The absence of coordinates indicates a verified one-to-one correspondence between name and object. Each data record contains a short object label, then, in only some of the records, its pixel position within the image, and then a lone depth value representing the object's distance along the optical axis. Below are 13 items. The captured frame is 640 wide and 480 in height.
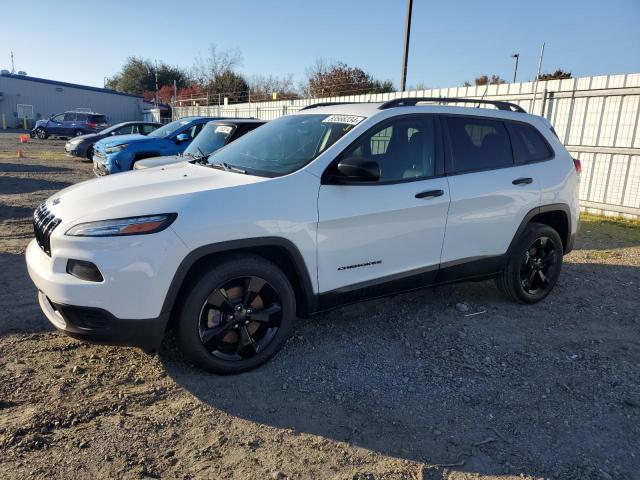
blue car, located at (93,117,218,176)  9.82
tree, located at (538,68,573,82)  29.79
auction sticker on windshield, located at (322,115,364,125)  3.71
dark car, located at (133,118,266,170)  8.22
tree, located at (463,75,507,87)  37.88
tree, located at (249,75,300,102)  33.85
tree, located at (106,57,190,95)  63.78
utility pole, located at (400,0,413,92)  15.59
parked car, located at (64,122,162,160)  16.92
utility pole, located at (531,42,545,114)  10.11
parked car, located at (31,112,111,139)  27.75
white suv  2.82
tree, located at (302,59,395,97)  34.62
